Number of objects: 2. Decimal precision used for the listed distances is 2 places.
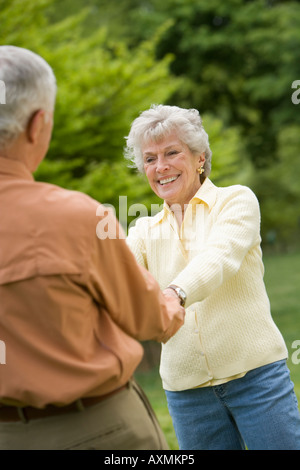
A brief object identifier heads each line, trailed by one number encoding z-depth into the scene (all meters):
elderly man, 2.42
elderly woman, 2.89
